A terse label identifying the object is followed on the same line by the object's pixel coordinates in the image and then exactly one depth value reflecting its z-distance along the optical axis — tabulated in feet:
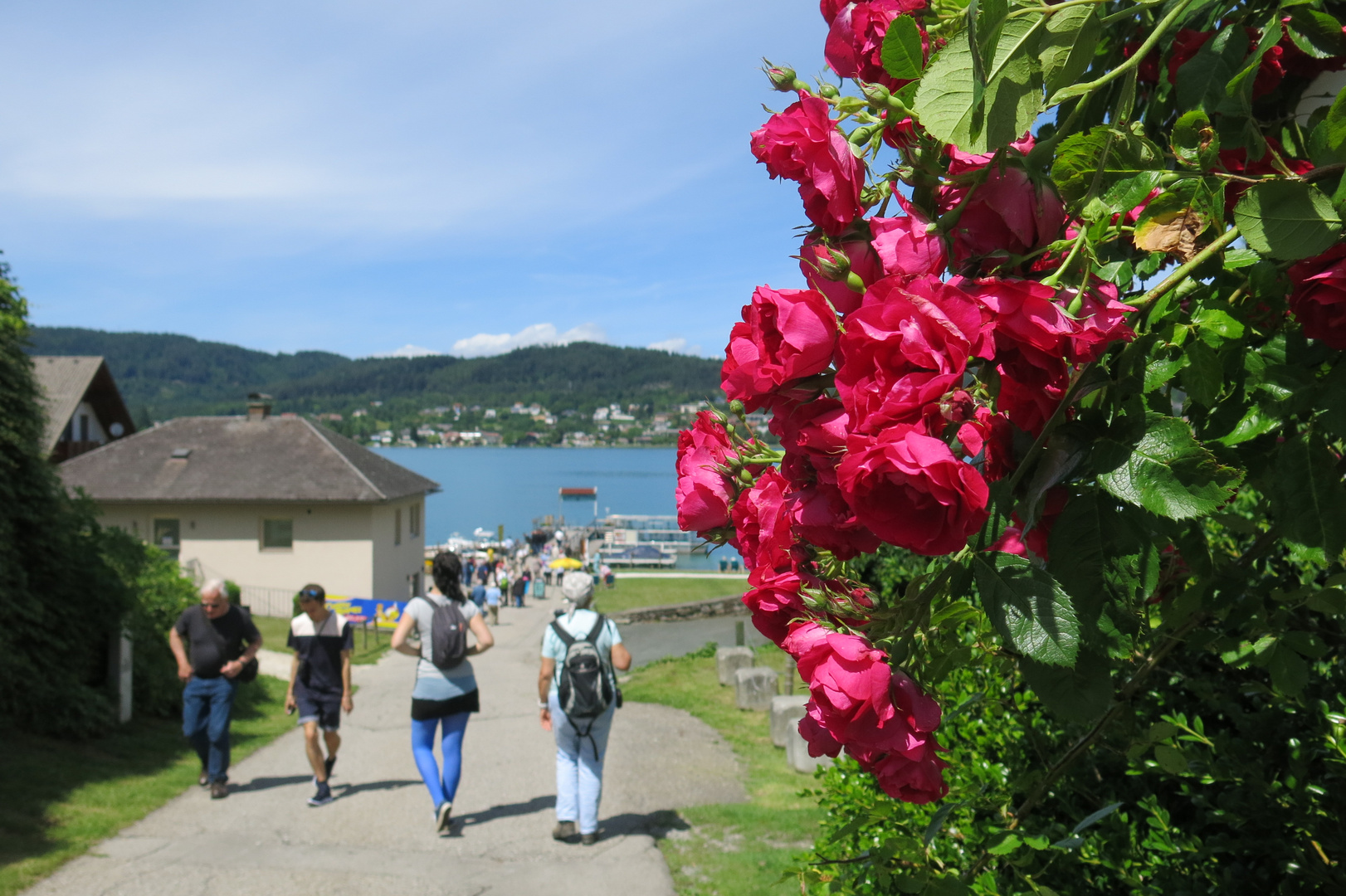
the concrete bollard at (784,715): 30.32
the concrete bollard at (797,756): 27.73
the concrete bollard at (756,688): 38.24
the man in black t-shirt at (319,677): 25.20
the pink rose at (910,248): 3.06
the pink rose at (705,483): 4.25
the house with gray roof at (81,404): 108.58
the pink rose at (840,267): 3.05
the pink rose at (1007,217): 3.11
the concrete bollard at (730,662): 43.65
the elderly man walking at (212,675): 26.03
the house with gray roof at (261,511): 96.43
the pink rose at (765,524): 3.59
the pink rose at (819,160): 3.19
